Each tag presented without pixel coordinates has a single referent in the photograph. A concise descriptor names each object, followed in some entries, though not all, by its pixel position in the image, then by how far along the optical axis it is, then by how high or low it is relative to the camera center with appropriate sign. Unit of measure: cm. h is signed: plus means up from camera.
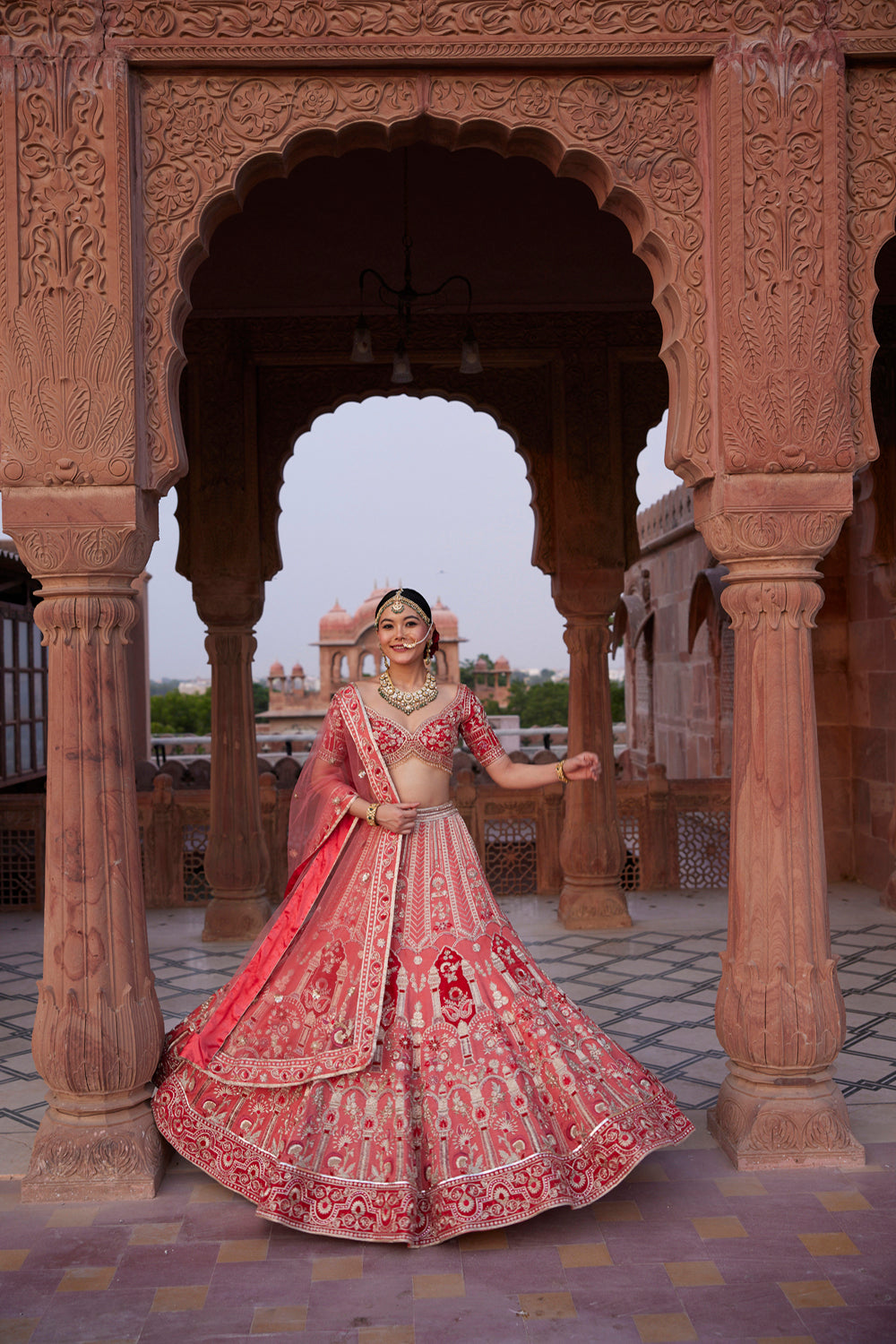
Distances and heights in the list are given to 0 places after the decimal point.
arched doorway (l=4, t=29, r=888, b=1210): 359 +135
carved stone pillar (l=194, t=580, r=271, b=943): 737 -44
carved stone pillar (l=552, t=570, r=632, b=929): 755 -54
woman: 319 -95
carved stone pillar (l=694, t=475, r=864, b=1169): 365 -50
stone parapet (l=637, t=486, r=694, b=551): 1388 +241
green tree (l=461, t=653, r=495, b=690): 3855 +151
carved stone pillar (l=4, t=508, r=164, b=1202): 355 -55
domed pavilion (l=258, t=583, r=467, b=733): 2773 +144
